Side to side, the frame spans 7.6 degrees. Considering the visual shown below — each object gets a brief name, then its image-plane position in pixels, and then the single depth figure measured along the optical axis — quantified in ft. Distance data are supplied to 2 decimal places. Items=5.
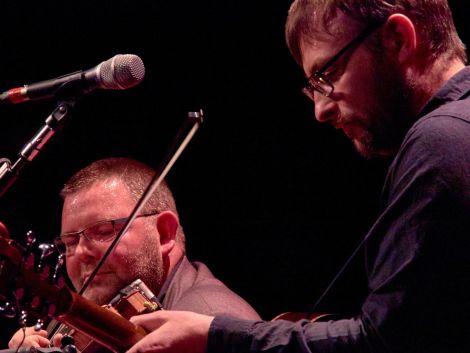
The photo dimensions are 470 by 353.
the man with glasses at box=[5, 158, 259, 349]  17.90
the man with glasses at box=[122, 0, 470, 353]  15.48
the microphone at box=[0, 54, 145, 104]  16.45
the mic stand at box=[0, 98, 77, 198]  16.29
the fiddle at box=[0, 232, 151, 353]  15.85
